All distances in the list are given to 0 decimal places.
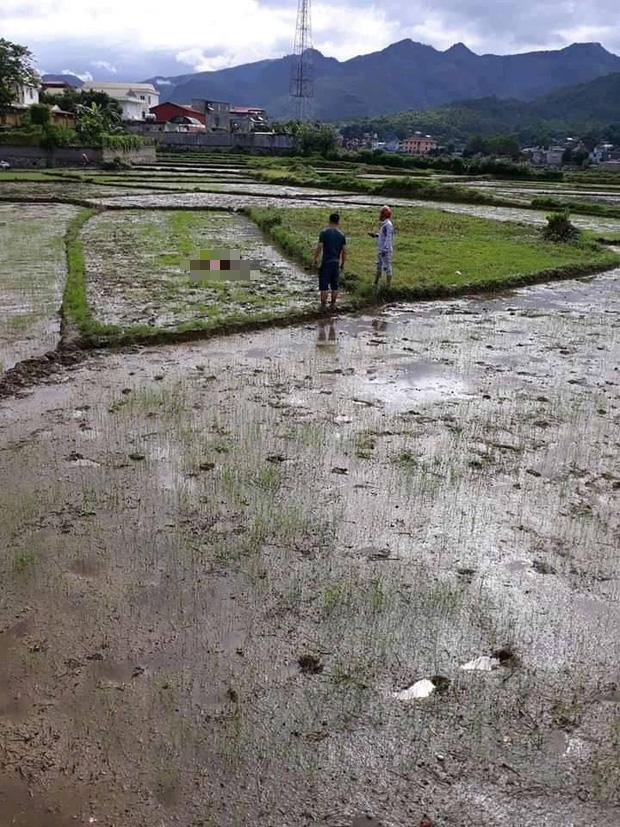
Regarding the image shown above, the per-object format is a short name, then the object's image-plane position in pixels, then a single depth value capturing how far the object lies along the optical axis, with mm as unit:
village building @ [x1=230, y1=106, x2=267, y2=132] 83625
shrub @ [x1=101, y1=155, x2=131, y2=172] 46156
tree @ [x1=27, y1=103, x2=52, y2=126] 49219
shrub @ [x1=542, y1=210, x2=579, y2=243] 20406
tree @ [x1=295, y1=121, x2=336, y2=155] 64062
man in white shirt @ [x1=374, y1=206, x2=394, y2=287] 12505
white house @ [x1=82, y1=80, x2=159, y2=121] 92312
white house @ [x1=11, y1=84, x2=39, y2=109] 60778
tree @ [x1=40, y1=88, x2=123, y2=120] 67944
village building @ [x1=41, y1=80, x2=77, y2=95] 87775
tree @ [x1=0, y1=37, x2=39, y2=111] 53388
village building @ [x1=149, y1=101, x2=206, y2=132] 89500
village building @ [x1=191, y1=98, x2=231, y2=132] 95262
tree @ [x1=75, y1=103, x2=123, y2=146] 48062
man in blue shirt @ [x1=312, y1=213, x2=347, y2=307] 11539
